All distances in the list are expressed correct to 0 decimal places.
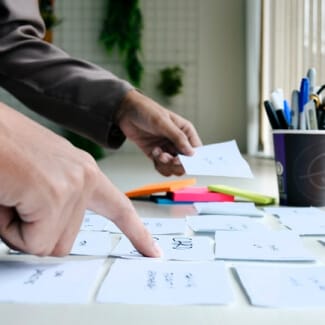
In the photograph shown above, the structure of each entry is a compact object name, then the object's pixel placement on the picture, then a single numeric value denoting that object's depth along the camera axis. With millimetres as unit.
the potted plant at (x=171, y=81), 2355
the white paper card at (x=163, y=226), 665
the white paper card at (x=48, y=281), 409
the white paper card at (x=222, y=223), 681
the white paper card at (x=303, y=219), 675
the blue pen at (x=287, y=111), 960
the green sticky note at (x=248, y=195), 941
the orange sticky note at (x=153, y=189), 984
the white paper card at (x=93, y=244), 551
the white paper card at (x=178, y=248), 534
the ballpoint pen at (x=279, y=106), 944
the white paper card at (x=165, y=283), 406
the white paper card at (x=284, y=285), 401
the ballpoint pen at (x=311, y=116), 915
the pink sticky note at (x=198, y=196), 962
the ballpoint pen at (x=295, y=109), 942
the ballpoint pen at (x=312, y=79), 996
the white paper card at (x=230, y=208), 809
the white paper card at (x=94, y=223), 687
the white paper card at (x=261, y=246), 534
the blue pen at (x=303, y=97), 928
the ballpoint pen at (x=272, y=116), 946
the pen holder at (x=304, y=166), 887
